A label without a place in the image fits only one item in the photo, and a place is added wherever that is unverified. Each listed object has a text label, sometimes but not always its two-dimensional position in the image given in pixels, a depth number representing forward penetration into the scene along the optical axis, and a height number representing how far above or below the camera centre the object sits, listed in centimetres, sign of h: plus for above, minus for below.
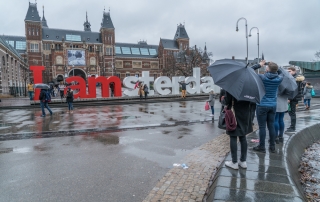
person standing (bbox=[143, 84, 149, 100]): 2192 -3
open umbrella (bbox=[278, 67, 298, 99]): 525 +7
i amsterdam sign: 1923 +63
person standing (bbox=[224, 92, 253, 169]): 380 -56
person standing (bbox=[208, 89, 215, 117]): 1150 -51
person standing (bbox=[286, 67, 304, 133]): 692 -46
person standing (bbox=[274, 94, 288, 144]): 544 -64
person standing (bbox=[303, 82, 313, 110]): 1400 -31
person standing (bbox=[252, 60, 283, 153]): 454 -30
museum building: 6569 +1235
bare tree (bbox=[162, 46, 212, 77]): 4084 +524
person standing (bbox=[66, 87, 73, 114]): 1420 -30
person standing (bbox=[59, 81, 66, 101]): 2171 +28
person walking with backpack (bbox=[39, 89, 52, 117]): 1242 -29
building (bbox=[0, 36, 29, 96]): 3051 +305
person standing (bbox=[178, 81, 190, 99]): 2297 +28
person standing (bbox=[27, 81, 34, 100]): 2086 +31
